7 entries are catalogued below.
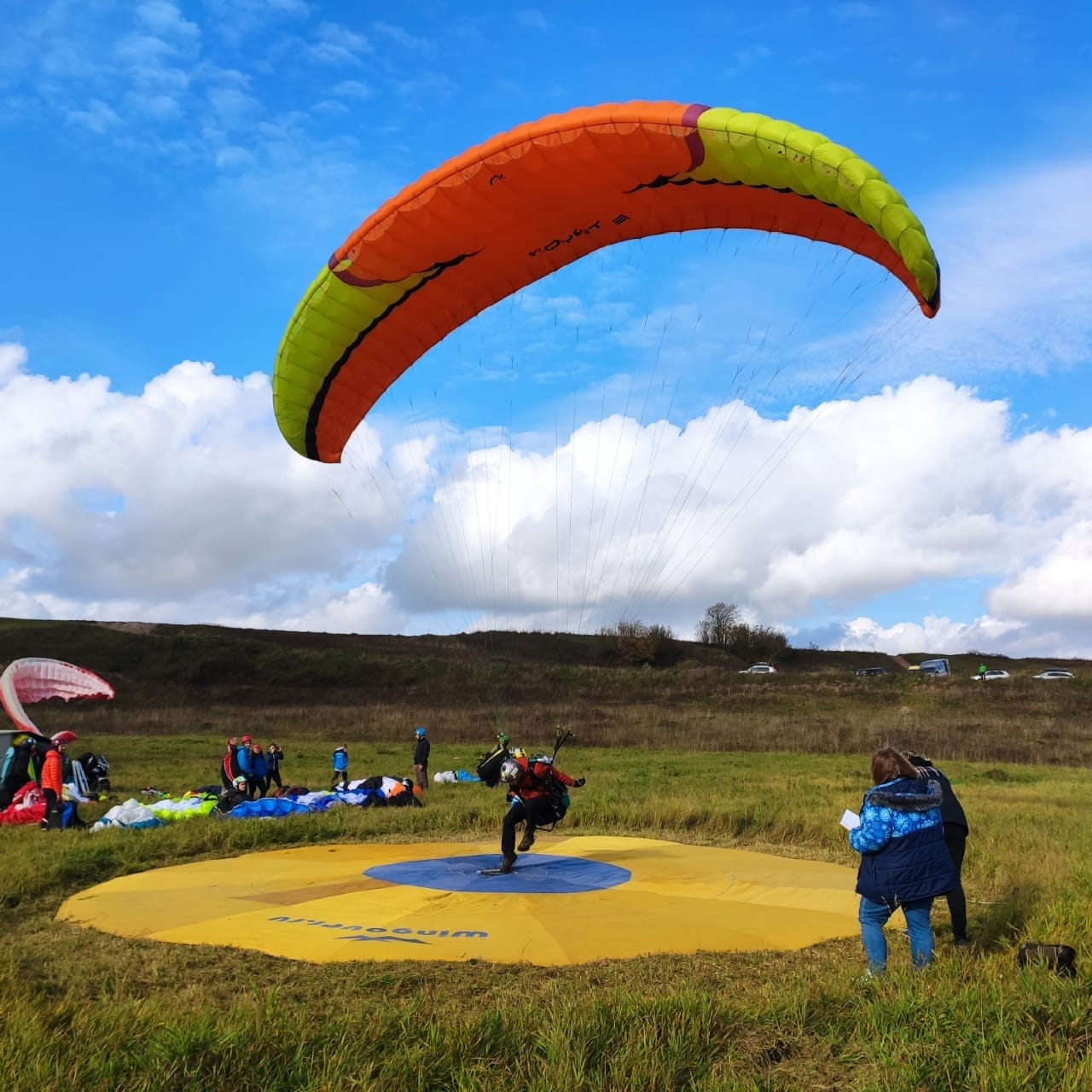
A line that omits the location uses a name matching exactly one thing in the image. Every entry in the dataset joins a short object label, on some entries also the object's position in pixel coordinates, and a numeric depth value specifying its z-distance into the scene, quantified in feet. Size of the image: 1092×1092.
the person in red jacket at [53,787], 35.45
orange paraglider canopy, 25.26
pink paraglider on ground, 62.39
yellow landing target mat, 18.54
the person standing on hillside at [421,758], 54.90
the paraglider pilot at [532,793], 27.48
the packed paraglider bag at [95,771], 49.96
